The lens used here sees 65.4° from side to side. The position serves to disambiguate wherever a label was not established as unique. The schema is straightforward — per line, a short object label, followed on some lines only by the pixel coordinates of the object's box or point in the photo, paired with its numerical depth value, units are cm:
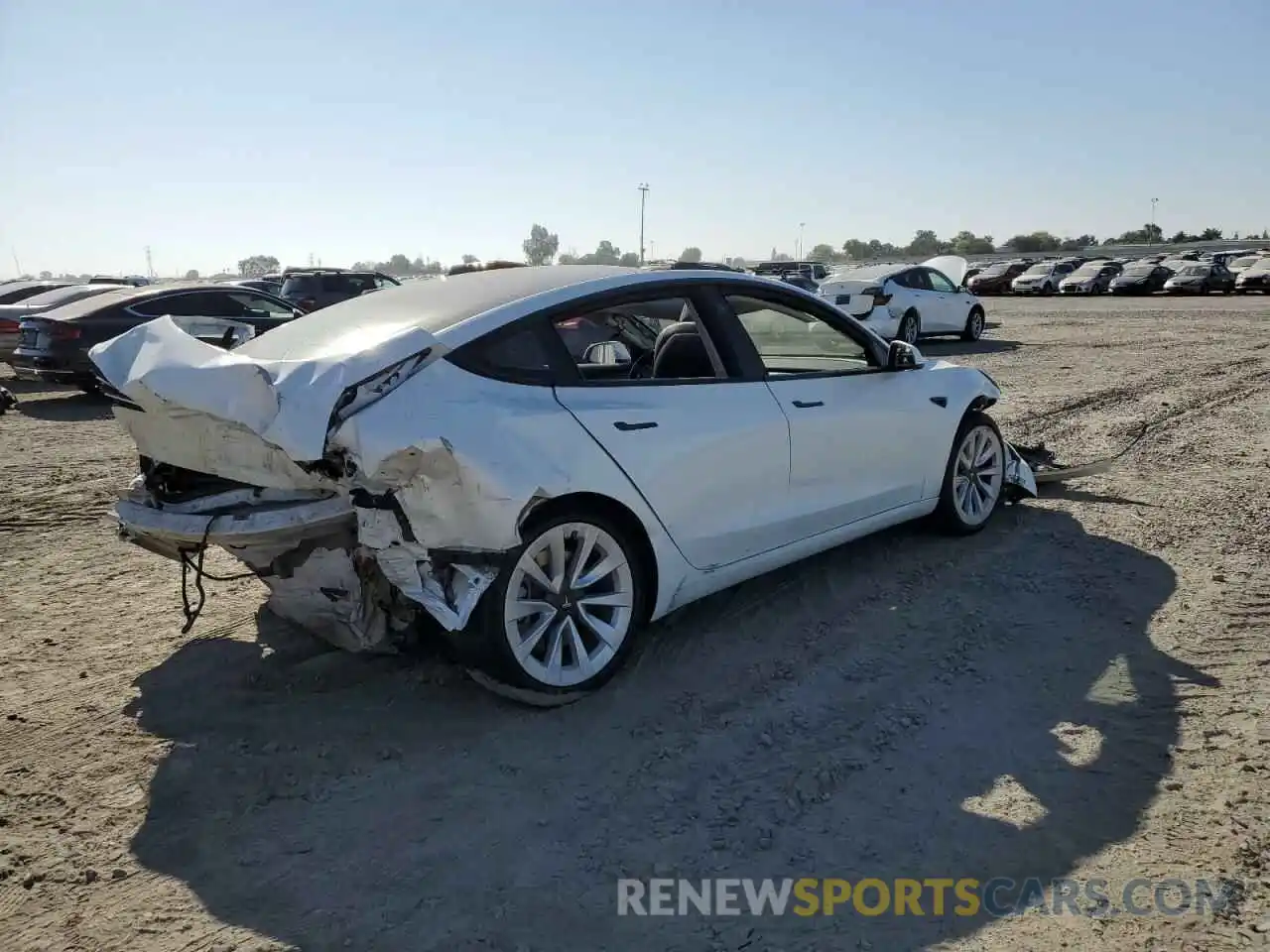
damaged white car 339
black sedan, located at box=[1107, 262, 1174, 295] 3934
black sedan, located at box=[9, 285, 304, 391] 1252
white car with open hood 1803
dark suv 2003
